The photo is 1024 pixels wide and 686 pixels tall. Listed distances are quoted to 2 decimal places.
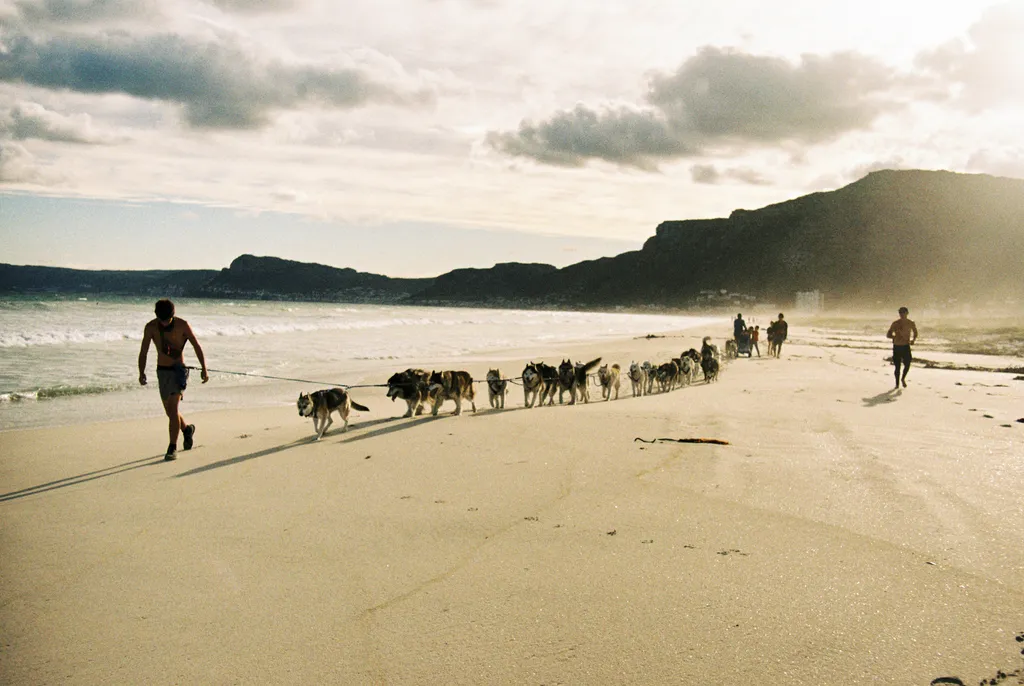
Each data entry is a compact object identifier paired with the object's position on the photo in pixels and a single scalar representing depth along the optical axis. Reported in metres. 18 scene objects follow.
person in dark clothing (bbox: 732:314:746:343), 24.11
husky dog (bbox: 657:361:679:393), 14.73
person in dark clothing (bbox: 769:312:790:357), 22.41
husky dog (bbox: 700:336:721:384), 15.84
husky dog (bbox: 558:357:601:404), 12.40
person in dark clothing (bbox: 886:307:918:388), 13.04
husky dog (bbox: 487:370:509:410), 11.58
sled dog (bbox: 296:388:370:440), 8.62
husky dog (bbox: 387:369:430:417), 10.31
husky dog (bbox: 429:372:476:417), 10.34
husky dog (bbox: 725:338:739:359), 23.03
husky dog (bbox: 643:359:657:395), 14.61
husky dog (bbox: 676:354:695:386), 15.41
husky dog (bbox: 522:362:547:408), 11.84
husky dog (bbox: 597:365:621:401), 13.33
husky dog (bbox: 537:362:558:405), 12.15
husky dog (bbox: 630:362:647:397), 14.06
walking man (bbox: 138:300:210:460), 7.72
